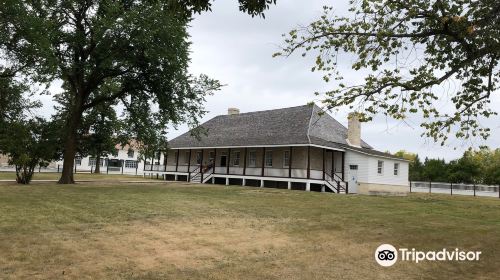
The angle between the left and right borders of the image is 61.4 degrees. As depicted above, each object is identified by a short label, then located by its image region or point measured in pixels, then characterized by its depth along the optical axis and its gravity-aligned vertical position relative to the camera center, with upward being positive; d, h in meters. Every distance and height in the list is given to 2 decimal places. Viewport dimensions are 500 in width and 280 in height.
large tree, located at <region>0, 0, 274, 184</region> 22.84 +6.96
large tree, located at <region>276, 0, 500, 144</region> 9.88 +3.39
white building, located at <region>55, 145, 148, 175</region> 77.14 +0.45
